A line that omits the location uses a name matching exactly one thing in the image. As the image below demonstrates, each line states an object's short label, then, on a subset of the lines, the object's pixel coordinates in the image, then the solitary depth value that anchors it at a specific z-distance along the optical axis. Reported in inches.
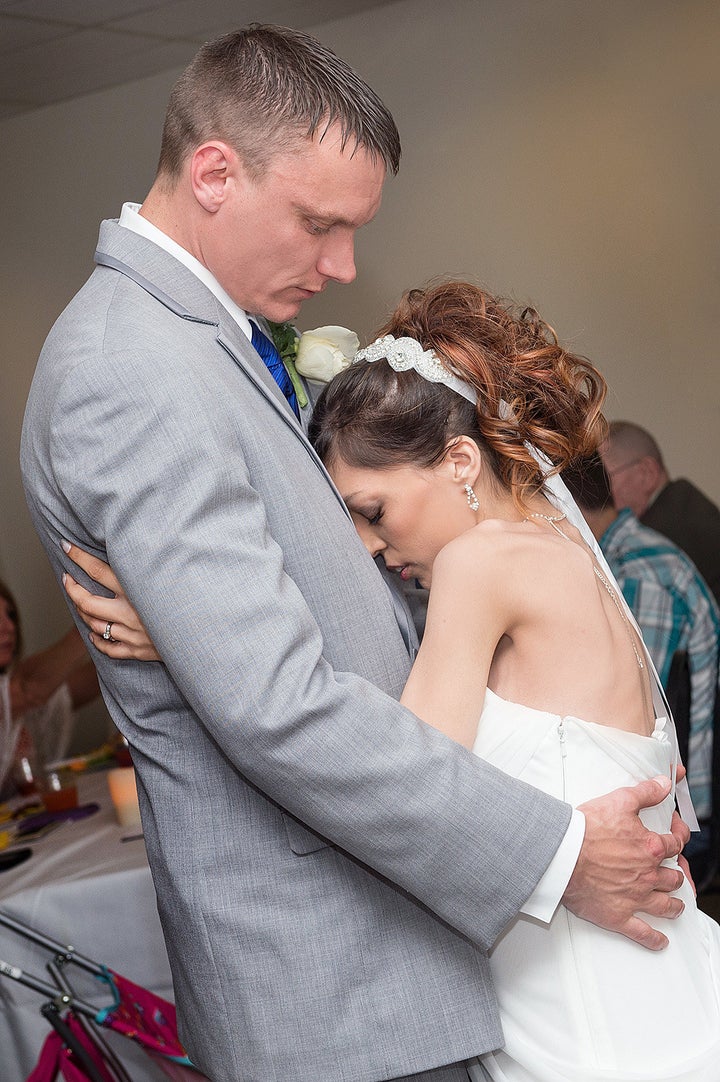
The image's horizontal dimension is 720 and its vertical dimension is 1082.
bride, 56.5
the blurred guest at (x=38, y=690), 144.7
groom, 48.0
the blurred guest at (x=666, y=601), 152.8
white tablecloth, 99.2
